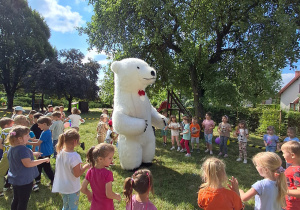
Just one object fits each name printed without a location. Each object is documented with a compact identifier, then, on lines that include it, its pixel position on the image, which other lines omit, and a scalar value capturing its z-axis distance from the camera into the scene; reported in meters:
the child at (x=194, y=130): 7.37
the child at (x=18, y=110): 5.55
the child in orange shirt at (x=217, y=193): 1.97
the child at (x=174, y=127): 7.55
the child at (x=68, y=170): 2.59
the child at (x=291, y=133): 4.79
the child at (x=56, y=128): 5.27
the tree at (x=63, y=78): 20.05
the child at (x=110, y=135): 6.37
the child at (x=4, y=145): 3.54
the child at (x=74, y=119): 6.93
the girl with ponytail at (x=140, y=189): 1.92
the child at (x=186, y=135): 6.80
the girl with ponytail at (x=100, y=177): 2.21
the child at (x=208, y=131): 7.18
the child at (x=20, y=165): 2.69
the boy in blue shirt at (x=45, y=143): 3.97
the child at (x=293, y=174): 2.33
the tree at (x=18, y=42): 20.48
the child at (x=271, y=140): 5.46
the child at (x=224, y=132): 6.57
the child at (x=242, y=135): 6.22
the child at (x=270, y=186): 2.08
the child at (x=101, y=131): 6.61
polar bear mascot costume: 4.72
